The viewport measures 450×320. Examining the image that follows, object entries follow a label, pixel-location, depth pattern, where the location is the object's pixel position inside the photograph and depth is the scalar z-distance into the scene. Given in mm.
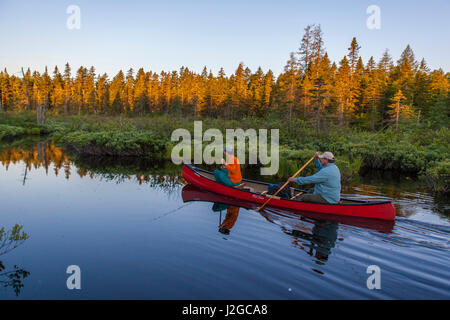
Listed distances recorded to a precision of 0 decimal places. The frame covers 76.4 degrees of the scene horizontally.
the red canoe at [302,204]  8570
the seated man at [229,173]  11211
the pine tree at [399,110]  38047
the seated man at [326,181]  8883
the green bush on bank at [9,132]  31297
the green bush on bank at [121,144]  20906
